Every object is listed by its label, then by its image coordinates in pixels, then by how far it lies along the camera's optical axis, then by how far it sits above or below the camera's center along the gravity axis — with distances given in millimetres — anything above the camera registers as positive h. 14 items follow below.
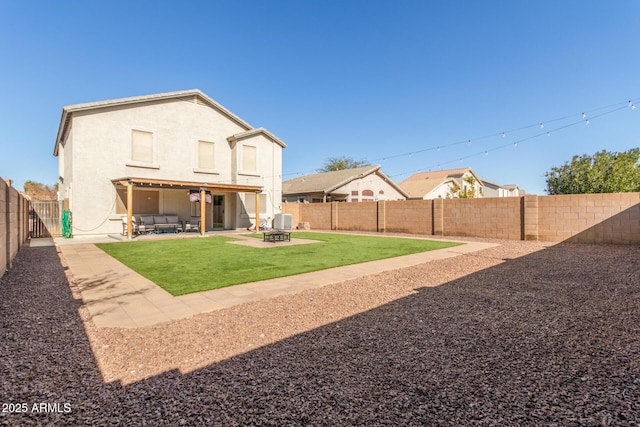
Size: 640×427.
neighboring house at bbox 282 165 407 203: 27453 +2361
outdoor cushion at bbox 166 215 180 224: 16828 -300
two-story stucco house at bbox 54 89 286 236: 14711 +2848
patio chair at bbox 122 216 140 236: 15453 -691
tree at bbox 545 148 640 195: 25844 +3329
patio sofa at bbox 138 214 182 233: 15870 -506
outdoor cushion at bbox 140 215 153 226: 16062 -286
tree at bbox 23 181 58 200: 38656 +3111
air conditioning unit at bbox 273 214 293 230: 19094 -448
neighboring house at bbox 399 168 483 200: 33409 +3095
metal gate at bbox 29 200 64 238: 15711 -222
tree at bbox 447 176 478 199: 27992 +1950
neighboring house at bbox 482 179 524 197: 42894 +3424
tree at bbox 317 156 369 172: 54656 +8719
